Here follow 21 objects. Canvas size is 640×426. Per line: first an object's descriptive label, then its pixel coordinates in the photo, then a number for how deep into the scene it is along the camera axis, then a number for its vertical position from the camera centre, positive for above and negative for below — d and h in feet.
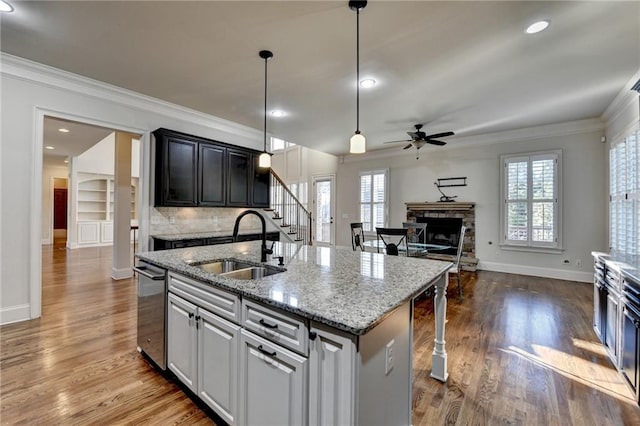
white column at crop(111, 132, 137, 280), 16.25 +0.18
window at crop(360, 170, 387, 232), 24.02 +1.36
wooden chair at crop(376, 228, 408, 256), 12.81 -0.91
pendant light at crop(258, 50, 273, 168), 9.60 +2.20
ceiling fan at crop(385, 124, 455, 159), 15.97 +4.40
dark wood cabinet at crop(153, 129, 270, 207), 13.43 +2.17
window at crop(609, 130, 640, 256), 9.61 +0.80
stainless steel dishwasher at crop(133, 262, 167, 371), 6.62 -2.50
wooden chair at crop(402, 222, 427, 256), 13.39 -1.58
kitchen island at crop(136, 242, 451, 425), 3.46 -1.89
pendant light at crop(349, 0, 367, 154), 7.47 +2.11
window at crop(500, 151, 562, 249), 16.98 +0.99
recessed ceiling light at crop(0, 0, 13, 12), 7.22 +5.44
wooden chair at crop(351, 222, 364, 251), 15.71 -1.39
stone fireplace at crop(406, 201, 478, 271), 19.74 -0.57
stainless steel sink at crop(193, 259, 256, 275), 7.14 -1.36
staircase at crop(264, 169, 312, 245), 20.83 +0.00
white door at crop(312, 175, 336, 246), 27.94 +0.43
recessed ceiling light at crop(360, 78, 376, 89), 11.30 +5.46
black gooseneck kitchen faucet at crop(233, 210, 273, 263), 6.66 -0.76
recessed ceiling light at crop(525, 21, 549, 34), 7.82 +5.41
